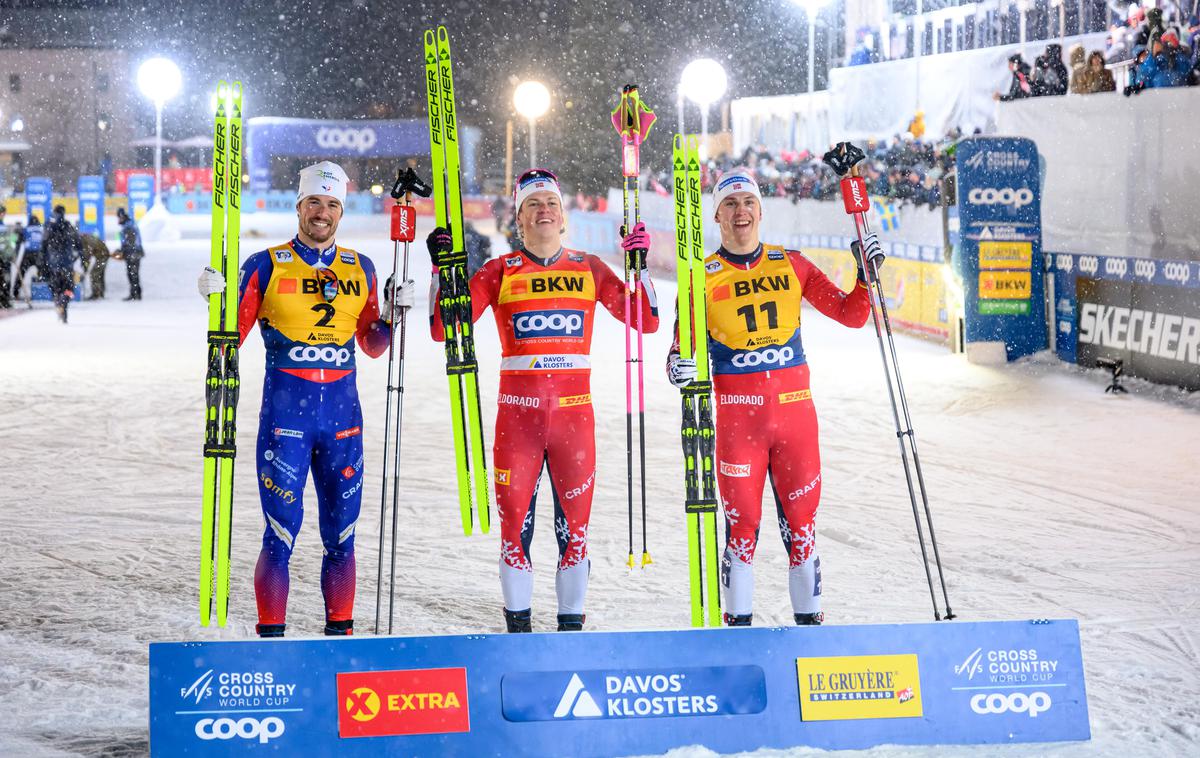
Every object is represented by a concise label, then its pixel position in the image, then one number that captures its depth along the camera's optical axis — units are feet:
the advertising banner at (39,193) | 98.22
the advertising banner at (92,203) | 105.81
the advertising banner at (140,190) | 123.13
